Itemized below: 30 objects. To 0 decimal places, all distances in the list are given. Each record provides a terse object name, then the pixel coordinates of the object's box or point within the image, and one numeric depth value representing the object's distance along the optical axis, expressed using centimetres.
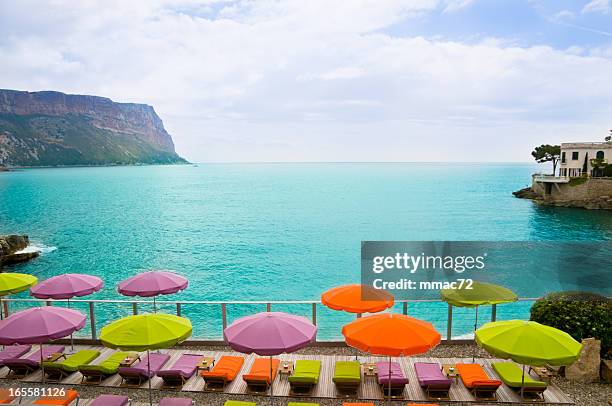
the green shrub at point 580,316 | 1021
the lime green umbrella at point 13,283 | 1230
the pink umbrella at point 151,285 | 1227
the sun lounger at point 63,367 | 1024
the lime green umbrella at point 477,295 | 1115
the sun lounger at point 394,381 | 931
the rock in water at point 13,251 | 4284
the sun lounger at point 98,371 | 1002
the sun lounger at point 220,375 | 966
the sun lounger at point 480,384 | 919
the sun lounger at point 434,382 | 925
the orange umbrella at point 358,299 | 1084
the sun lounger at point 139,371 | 978
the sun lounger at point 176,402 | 830
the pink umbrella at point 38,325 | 848
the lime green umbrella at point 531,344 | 755
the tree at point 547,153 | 9875
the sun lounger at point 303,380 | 939
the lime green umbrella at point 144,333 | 800
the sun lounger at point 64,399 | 835
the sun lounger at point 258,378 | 952
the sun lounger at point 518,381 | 916
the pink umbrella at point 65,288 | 1206
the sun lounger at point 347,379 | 944
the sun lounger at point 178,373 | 979
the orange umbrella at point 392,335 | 783
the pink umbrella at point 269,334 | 774
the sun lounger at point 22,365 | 1034
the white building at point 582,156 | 7744
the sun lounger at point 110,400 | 840
